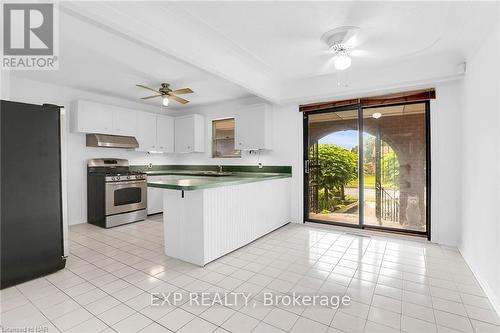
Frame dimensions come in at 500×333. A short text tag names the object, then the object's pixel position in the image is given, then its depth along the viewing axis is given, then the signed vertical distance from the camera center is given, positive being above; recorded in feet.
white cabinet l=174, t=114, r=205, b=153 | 18.86 +2.59
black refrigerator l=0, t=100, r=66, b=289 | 7.55 -0.81
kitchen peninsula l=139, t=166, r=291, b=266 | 9.17 -2.07
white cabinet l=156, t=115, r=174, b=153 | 18.88 +2.63
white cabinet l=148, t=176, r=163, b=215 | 17.67 -2.38
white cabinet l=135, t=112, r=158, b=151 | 17.63 +2.63
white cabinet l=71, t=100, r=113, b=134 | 14.44 +3.04
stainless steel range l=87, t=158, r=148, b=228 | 14.66 -1.67
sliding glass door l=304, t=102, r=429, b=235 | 13.10 -0.08
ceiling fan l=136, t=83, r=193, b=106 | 12.50 +3.81
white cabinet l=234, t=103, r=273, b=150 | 15.40 +2.55
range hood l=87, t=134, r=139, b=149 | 15.11 +1.68
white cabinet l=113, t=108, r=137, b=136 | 16.17 +3.06
